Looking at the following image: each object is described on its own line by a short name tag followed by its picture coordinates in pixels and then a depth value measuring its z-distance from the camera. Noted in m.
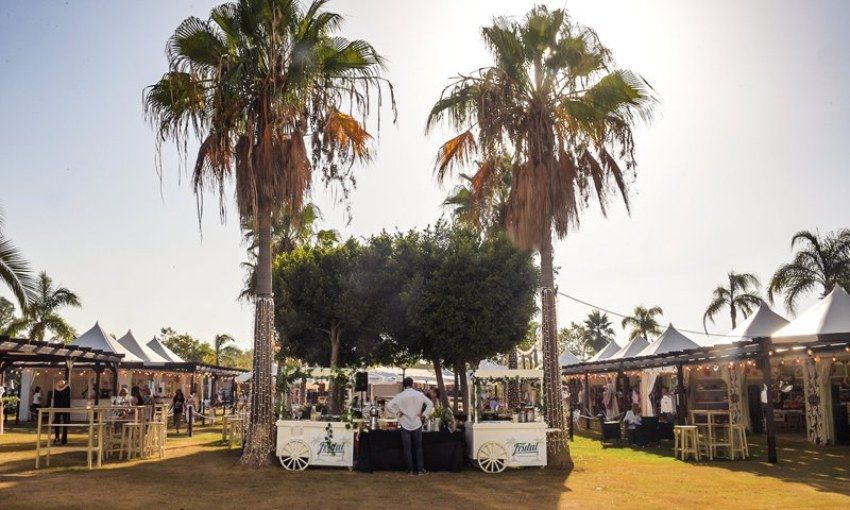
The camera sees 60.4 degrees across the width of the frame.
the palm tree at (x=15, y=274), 18.45
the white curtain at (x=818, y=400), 19.78
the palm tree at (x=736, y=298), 41.91
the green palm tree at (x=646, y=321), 53.94
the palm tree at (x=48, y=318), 36.34
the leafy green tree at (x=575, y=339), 83.45
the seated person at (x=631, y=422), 20.95
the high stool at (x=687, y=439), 16.70
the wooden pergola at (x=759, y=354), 16.33
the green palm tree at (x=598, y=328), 69.00
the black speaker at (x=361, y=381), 15.42
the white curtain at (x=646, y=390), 30.43
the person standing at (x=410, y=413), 13.54
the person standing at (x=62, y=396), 18.25
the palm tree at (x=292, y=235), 31.28
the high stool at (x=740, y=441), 16.66
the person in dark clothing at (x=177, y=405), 25.89
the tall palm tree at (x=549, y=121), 15.46
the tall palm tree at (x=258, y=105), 14.31
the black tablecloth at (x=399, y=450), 14.16
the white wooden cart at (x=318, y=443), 14.30
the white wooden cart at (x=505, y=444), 14.28
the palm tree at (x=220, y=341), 65.56
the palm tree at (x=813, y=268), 31.23
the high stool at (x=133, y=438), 15.82
